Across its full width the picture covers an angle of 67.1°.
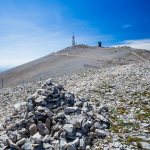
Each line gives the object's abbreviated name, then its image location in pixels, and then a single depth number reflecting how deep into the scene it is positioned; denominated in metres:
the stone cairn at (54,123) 5.14
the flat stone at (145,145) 4.75
